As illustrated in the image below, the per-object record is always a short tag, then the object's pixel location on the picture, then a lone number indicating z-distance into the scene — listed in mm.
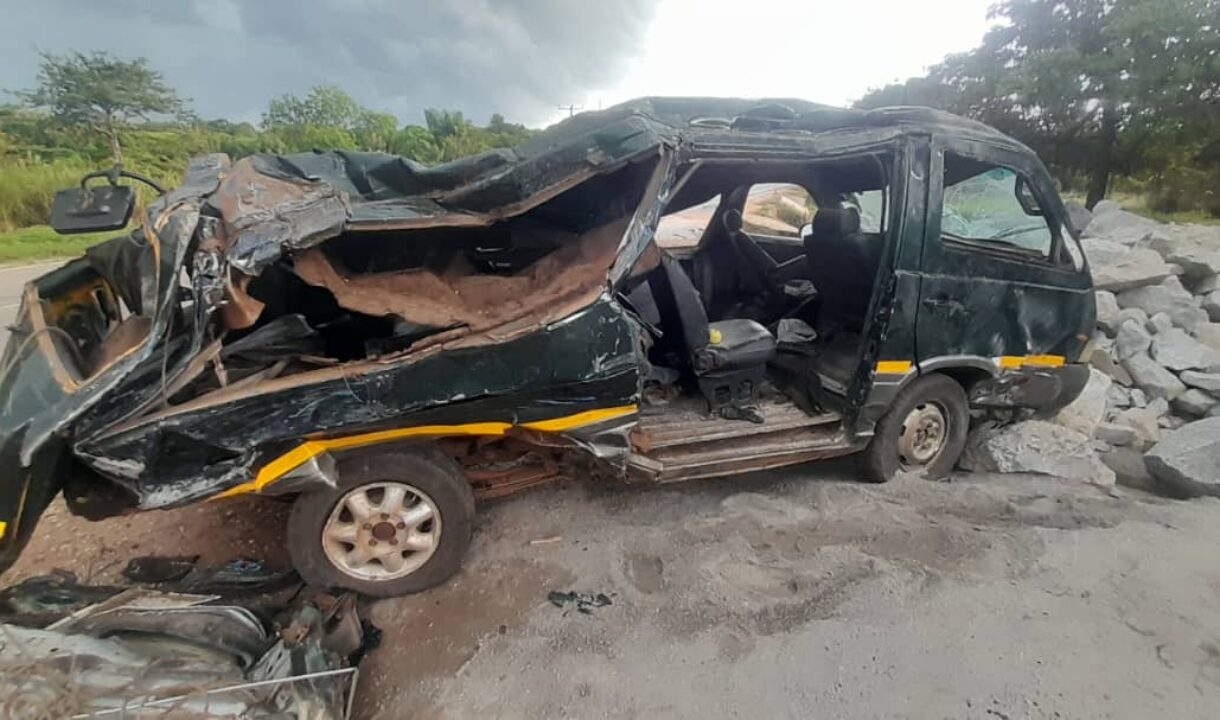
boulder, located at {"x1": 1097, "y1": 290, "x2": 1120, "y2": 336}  6348
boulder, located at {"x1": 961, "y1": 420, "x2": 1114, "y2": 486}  3988
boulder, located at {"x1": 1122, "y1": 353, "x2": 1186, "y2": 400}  5438
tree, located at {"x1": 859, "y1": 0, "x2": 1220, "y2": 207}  14039
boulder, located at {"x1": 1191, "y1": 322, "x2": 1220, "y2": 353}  6363
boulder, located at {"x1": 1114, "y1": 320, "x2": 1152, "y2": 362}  5906
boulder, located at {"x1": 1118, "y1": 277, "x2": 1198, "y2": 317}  6736
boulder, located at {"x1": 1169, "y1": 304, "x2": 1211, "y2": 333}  6547
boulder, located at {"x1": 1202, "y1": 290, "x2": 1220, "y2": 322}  7004
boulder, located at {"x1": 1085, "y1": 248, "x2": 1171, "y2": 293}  6840
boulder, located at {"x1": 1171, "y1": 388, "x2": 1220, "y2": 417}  5285
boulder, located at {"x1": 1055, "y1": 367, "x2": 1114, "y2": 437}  4711
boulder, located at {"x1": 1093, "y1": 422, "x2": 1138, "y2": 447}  4793
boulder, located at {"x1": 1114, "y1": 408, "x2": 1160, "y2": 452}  4797
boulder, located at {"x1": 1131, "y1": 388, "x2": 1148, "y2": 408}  5372
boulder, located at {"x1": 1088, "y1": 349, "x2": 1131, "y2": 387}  5742
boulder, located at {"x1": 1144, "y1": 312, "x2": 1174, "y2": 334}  6215
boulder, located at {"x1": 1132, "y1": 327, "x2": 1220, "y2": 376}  5605
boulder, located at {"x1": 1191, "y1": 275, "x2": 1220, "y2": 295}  7406
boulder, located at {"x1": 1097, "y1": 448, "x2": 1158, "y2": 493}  4246
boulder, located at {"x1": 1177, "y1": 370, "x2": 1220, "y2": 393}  5352
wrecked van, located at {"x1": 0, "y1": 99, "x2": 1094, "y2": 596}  2262
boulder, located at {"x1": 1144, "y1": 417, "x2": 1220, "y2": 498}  3881
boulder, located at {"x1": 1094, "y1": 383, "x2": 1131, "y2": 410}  5379
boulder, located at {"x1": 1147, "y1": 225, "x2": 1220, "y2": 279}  7500
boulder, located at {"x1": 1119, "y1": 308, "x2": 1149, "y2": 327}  6352
